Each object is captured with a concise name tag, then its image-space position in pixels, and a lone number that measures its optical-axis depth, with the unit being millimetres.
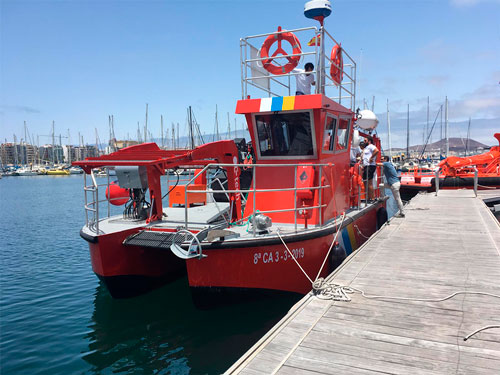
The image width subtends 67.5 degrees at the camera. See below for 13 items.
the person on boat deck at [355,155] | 10273
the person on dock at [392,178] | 10109
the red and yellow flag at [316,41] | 6695
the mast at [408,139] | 66500
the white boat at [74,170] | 95300
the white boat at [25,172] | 88069
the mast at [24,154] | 99638
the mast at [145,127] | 58541
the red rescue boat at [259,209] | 5547
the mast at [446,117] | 48188
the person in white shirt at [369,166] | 9875
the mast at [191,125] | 52309
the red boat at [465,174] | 18791
